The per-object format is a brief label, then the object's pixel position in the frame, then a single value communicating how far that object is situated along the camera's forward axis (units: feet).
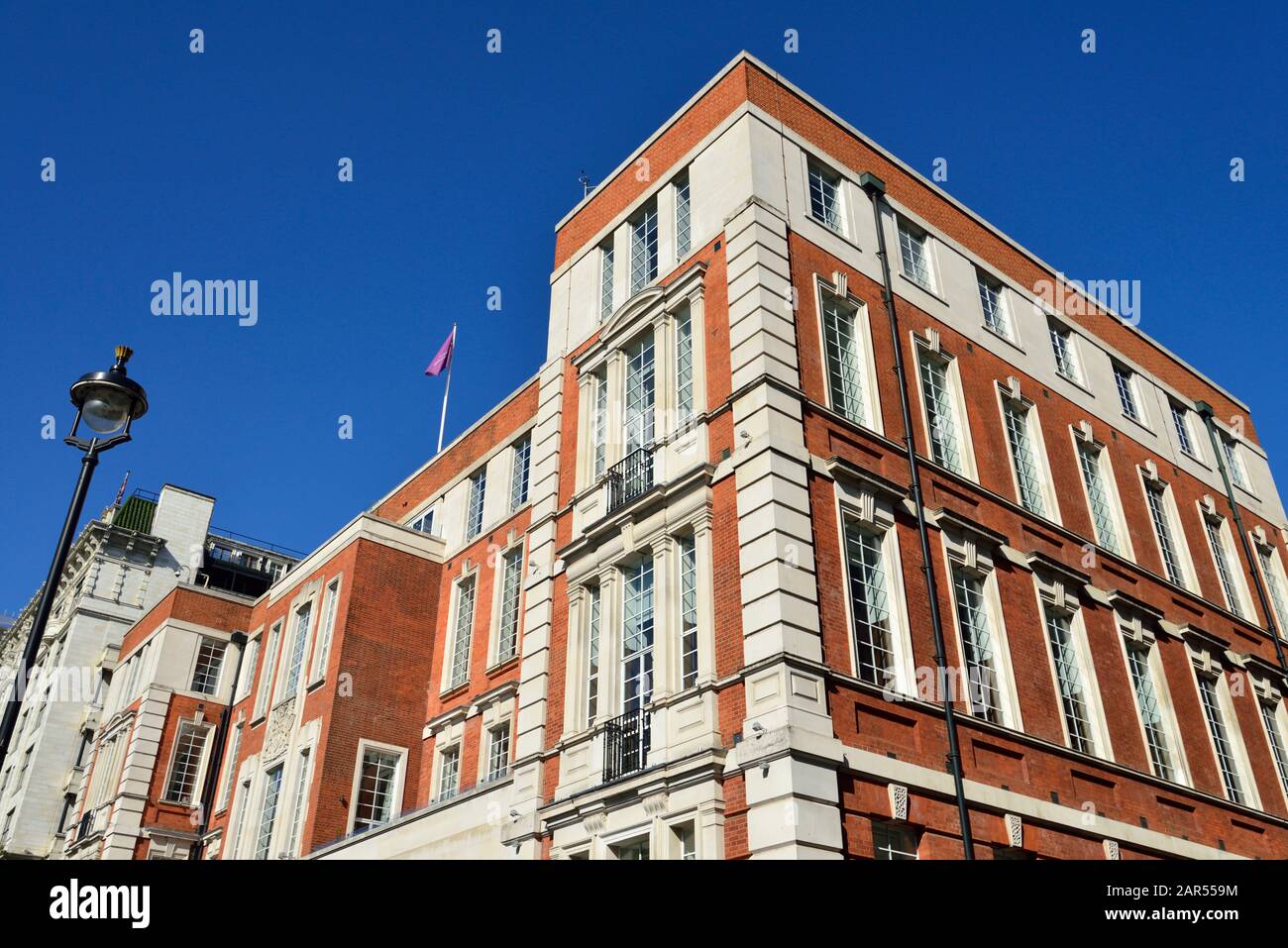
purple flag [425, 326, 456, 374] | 115.03
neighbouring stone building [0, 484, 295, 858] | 127.13
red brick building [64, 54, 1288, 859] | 50.65
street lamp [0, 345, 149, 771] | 35.24
